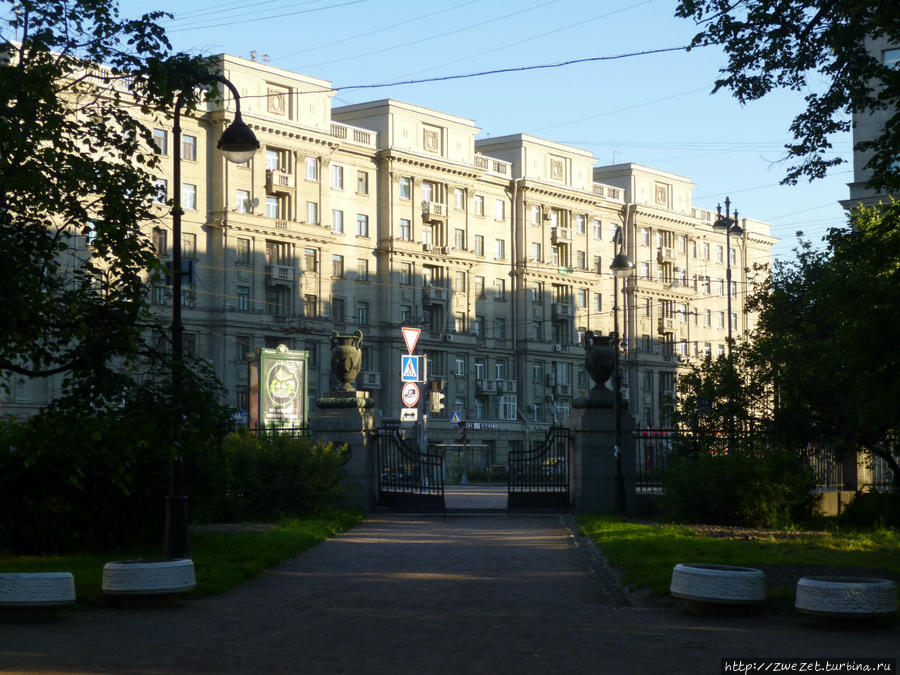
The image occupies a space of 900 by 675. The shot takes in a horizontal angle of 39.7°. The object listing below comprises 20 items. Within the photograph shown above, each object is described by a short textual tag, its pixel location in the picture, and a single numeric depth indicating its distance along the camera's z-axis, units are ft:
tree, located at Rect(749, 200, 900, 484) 54.54
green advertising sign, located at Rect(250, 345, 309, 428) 124.36
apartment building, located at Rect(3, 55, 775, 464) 226.99
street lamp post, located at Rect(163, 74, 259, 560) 49.06
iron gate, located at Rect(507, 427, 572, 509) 90.22
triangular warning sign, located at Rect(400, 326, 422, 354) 103.24
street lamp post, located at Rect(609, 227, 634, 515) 85.35
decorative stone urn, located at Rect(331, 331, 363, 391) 87.97
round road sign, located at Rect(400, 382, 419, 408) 102.37
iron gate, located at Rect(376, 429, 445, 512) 88.69
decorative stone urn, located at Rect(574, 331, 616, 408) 87.56
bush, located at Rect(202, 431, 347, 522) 78.64
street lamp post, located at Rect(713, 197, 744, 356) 165.78
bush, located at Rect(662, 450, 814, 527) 75.41
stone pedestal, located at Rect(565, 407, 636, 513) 86.89
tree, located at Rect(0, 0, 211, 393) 43.16
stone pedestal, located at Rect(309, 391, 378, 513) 86.38
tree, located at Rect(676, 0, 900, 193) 54.08
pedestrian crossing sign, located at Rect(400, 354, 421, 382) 103.65
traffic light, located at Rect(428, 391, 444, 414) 150.71
